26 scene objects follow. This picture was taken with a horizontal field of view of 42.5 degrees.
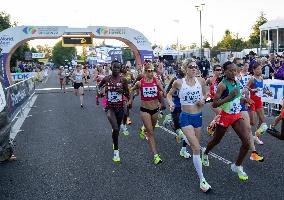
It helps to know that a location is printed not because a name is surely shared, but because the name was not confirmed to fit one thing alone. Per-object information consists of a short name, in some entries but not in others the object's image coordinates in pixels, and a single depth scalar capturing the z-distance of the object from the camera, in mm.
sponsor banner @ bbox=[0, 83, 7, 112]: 6655
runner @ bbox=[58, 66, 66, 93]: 28703
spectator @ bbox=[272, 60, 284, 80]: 12240
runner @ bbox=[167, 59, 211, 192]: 6035
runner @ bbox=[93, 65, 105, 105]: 17547
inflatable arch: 25312
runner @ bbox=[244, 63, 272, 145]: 8594
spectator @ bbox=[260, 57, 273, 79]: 14118
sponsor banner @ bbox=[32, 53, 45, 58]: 68950
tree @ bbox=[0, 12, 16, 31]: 50281
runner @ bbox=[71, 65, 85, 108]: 17547
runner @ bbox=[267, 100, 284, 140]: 8864
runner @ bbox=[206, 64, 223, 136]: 9377
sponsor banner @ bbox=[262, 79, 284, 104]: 12301
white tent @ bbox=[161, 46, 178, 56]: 42375
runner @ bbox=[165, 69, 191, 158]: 8469
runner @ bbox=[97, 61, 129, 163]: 7672
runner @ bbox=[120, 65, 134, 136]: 10102
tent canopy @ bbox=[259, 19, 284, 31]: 38969
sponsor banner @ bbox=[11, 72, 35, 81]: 30859
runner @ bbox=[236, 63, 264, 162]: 6755
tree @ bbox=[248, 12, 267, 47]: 53697
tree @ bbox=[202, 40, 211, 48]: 76906
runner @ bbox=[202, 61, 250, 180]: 6039
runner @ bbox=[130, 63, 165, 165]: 7207
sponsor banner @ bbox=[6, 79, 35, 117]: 10967
